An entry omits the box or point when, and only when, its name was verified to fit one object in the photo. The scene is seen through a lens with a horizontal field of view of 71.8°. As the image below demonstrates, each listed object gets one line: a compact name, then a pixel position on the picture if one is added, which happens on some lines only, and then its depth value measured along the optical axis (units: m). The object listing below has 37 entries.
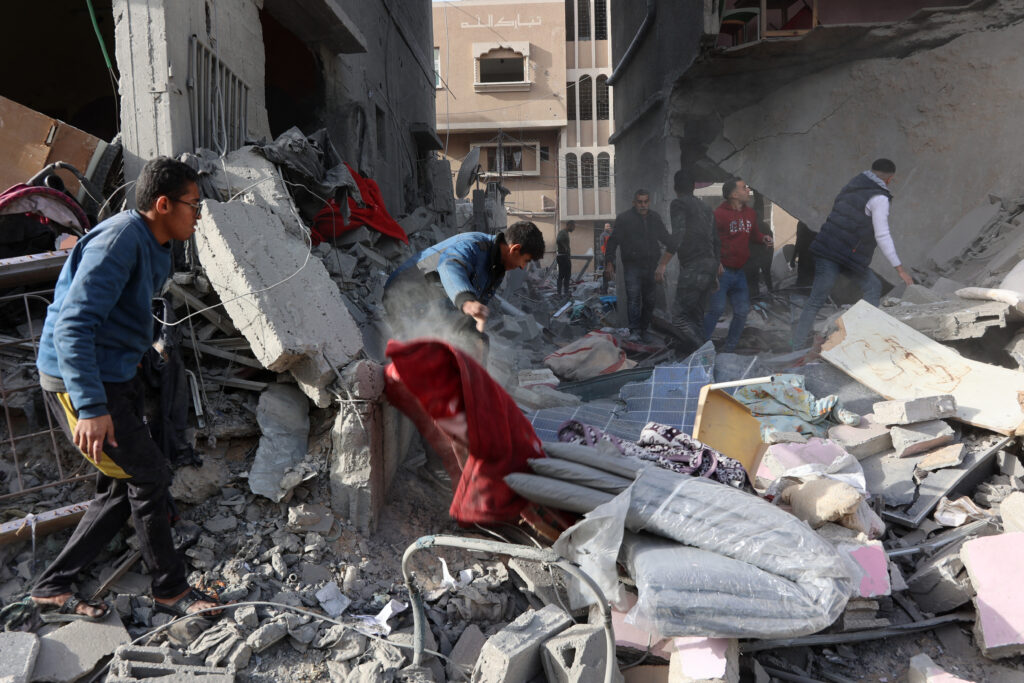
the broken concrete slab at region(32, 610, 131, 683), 2.31
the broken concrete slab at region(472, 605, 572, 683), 2.29
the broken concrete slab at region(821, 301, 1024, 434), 4.30
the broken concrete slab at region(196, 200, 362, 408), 3.02
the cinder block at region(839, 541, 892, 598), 2.93
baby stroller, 3.40
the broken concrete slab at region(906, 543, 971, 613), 3.01
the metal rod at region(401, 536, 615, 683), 1.99
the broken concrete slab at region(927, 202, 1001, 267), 7.50
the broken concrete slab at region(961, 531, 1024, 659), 2.76
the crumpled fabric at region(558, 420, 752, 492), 3.25
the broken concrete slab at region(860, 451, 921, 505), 3.79
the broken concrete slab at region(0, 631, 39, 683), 2.21
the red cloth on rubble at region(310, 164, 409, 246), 5.26
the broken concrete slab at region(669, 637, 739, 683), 2.29
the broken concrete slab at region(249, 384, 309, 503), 2.98
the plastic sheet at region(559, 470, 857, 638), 2.28
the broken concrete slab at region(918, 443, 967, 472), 3.93
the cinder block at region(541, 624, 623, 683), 2.29
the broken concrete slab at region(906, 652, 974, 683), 2.51
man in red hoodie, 6.64
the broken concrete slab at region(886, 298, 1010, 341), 5.02
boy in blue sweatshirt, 2.24
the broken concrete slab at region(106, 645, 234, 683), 2.24
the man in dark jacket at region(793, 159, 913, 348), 5.79
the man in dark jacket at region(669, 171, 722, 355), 7.12
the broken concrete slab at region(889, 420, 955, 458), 4.08
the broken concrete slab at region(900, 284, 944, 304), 5.86
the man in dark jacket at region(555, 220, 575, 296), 14.12
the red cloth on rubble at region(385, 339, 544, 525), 2.86
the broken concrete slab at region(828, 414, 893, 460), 4.19
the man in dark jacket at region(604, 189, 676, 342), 8.11
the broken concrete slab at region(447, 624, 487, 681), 2.50
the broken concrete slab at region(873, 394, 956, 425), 4.21
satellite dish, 13.23
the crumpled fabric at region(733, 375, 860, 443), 4.51
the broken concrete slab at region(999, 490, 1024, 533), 3.23
